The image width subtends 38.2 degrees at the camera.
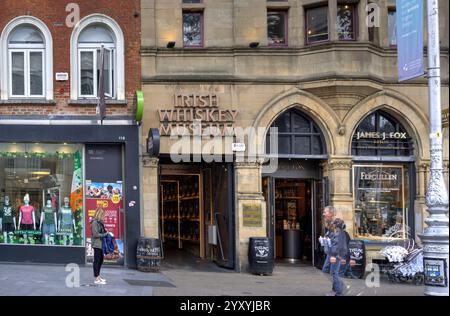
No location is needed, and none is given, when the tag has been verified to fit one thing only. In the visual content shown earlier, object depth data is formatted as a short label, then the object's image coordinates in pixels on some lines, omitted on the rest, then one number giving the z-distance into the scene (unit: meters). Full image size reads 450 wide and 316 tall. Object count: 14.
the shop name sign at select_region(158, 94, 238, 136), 17.48
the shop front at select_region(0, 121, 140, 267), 17.08
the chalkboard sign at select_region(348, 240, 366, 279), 16.50
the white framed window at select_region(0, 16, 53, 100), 17.33
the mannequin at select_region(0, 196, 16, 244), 17.22
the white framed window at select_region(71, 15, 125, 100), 17.45
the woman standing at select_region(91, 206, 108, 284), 13.38
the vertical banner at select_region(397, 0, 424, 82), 12.79
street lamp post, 11.67
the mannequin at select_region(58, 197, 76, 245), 17.25
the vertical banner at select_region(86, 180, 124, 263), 17.25
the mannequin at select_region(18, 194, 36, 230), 17.28
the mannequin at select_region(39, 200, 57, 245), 17.27
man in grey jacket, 12.66
